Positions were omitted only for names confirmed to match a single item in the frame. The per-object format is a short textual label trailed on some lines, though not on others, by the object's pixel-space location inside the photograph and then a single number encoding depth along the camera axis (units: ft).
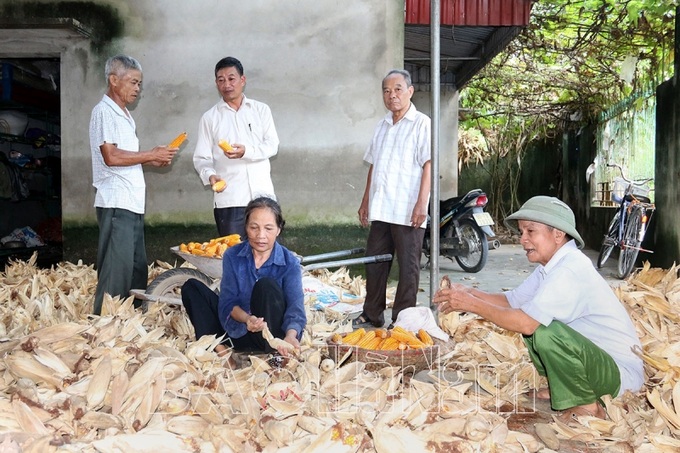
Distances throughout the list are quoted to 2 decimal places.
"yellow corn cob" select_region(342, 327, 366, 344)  11.19
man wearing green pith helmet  8.77
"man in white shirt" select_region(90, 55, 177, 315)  13.91
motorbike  26.73
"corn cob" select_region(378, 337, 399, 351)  10.93
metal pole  12.21
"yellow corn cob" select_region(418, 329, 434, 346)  11.37
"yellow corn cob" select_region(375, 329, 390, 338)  11.34
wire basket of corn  10.49
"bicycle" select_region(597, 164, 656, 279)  24.23
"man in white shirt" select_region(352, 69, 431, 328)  15.12
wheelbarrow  13.79
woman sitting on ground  11.12
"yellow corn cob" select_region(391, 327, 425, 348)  11.14
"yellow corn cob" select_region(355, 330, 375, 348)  11.03
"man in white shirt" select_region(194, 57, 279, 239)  15.49
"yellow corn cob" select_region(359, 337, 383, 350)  10.99
